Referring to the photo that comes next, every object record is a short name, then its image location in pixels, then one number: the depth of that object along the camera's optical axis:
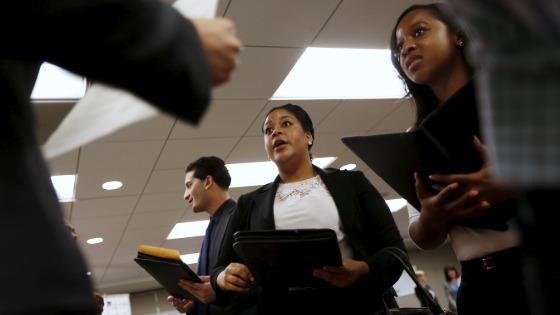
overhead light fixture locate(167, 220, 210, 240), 6.84
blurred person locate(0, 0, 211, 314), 0.44
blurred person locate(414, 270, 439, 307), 7.12
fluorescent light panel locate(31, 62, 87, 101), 2.92
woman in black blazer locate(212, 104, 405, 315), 1.31
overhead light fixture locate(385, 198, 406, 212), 7.74
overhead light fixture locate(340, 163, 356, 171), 5.86
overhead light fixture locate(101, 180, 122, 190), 4.80
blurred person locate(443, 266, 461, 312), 5.77
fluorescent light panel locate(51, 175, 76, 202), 4.48
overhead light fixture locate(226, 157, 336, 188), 5.24
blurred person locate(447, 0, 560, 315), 0.33
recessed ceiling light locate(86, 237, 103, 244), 6.52
